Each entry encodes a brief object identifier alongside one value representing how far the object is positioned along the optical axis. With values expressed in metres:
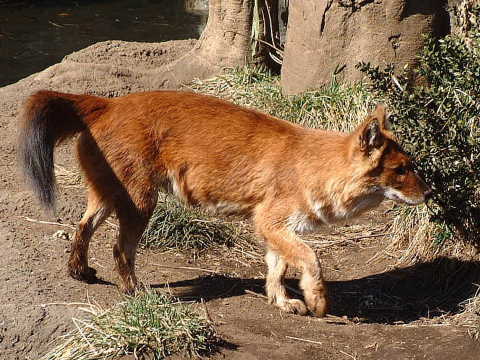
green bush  13.67
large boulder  18.48
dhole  13.25
